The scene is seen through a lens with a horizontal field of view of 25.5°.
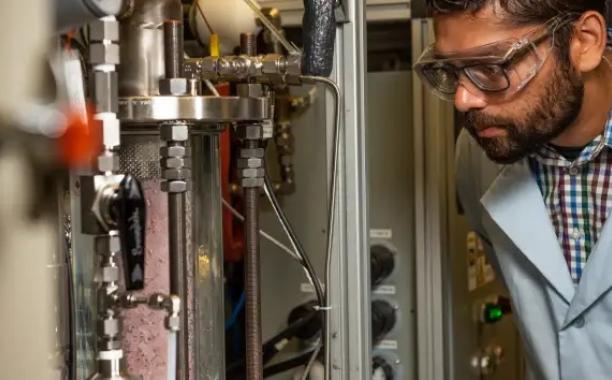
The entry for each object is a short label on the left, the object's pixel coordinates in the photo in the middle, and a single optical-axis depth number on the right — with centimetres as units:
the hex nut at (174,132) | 74
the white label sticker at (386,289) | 115
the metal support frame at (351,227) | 90
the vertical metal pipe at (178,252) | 75
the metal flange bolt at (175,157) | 74
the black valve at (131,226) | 66
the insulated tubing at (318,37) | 84
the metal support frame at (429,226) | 113
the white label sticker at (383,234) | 115
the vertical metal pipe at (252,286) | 82
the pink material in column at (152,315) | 77
